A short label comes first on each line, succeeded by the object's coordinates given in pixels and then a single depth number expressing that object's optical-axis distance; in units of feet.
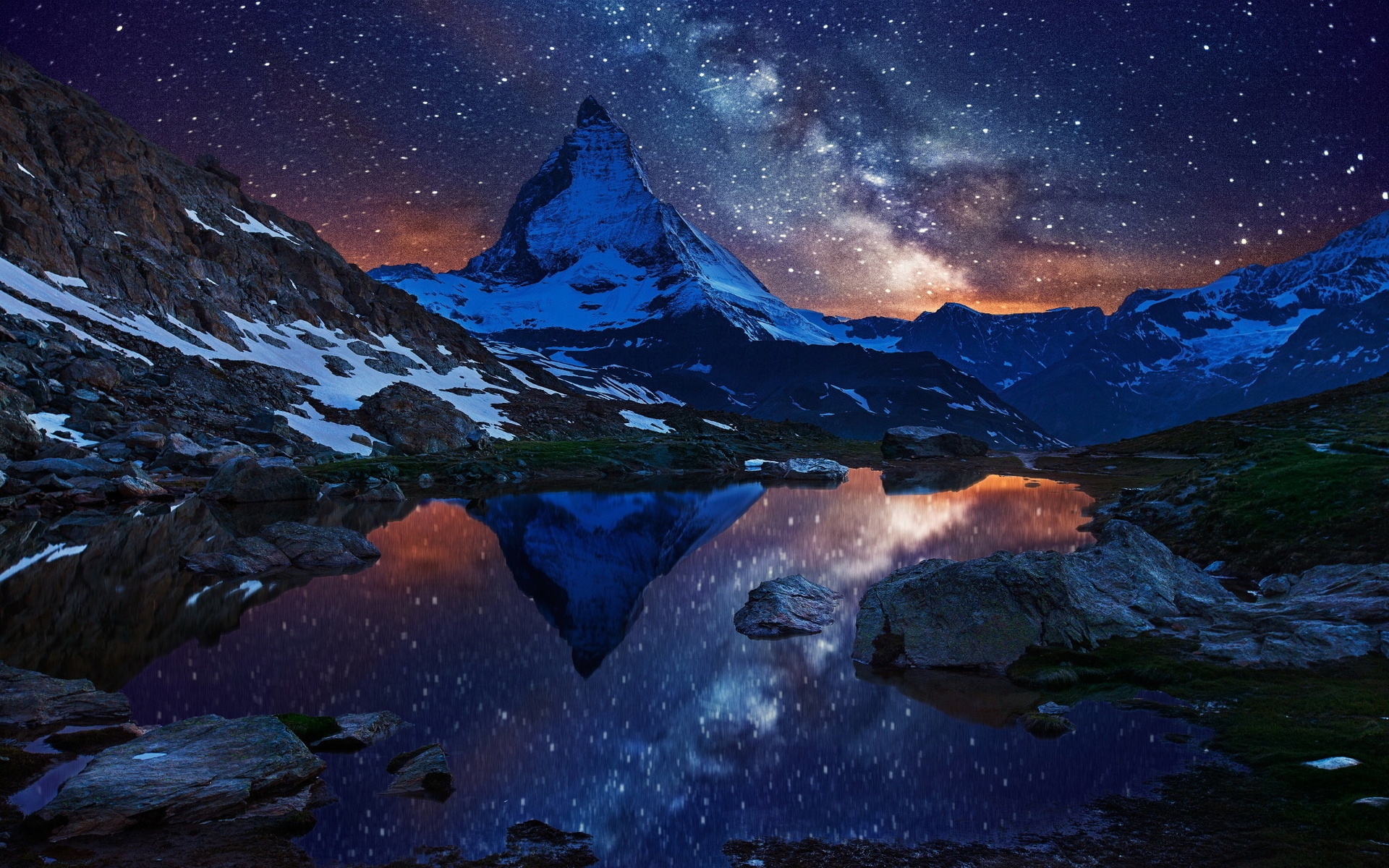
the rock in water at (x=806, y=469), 268.21
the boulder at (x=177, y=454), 167.02
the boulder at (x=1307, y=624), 49.14
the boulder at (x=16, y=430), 137.18
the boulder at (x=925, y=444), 385.70
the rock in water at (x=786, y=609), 64.03
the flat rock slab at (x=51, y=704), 40.04
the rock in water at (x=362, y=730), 39.32
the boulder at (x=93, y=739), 37.40
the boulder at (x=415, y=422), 271.06
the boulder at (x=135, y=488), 131.64
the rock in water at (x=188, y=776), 29.50
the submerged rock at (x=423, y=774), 34.47
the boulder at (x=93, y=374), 182.39
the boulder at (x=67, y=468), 131.75
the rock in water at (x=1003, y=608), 53.36
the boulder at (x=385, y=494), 163.63
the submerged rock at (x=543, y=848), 29.09
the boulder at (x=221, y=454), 172.24
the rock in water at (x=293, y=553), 82.74
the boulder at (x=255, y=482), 146.51
